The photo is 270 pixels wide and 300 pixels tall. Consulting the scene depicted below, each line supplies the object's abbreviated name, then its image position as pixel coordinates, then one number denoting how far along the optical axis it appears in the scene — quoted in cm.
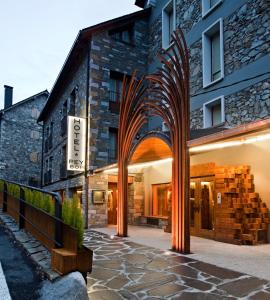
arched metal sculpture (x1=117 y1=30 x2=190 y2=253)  788
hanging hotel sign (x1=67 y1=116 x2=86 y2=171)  1370
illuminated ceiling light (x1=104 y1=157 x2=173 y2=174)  1240
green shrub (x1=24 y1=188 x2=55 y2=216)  588
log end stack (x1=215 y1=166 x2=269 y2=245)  927
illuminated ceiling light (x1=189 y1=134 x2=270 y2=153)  760
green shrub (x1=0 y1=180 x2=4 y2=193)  1202
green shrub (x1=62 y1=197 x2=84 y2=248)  491
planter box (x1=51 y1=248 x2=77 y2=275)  438
